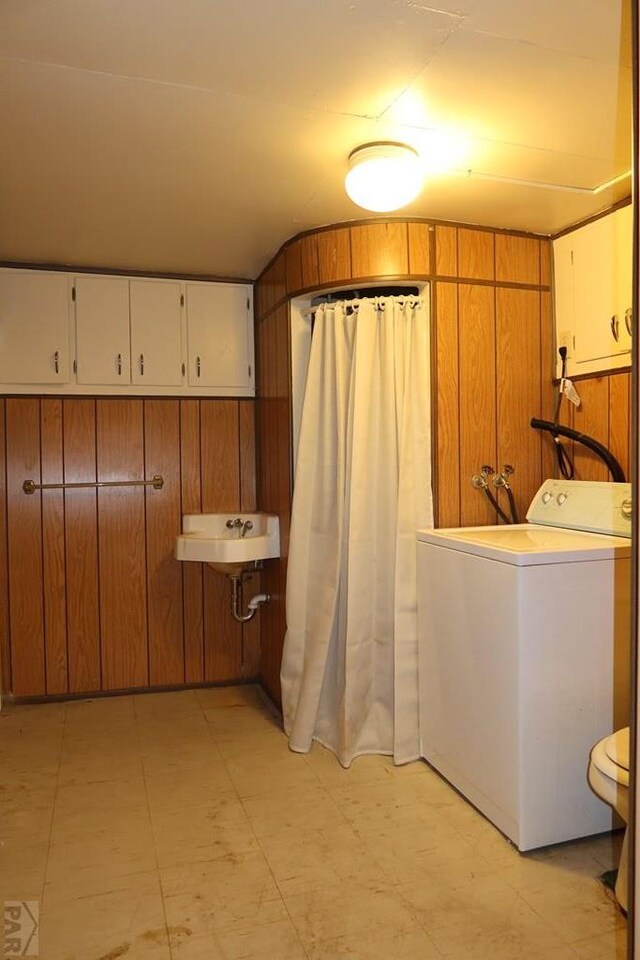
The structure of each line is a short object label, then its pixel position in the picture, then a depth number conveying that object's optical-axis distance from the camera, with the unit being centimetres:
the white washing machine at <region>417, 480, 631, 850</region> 197
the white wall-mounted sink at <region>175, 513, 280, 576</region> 300
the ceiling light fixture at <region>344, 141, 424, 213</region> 205
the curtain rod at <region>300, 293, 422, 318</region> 263
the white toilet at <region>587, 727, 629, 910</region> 165
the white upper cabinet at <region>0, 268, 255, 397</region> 321
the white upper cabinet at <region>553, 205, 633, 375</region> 252
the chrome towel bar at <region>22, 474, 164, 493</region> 325
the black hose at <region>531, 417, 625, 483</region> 253
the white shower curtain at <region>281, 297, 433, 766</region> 259
